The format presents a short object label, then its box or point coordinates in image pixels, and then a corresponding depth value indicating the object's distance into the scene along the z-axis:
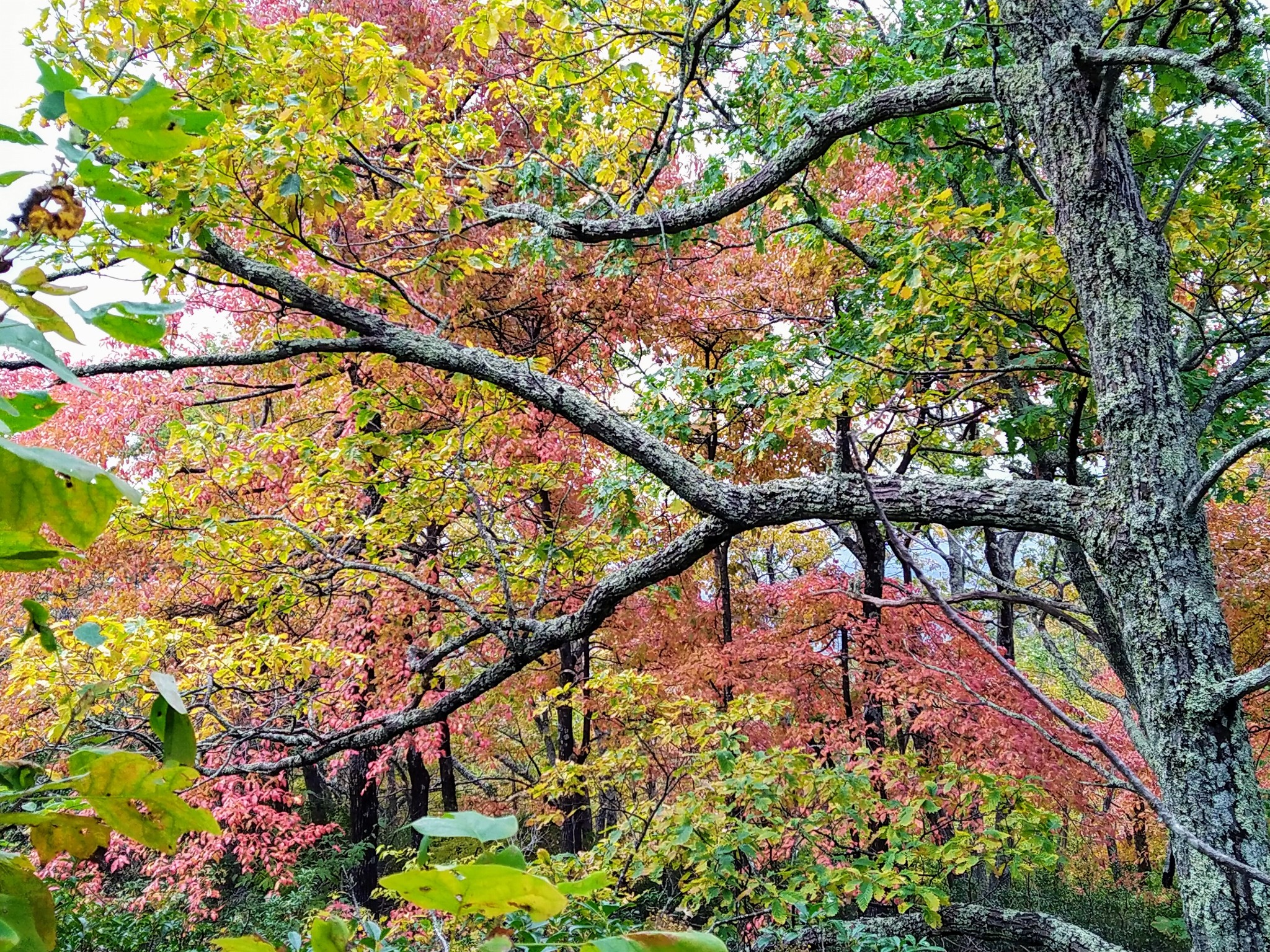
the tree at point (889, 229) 1.75
